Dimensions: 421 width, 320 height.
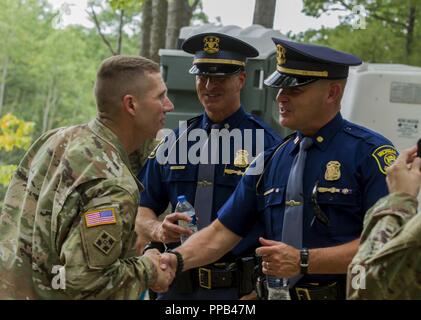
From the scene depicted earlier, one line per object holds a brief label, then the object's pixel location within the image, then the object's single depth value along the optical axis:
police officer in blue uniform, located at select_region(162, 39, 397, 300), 3.52
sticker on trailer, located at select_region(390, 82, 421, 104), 6.63
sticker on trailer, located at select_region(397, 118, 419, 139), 6.61
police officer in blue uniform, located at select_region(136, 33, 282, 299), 4.36
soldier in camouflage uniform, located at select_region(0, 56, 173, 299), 2.92
